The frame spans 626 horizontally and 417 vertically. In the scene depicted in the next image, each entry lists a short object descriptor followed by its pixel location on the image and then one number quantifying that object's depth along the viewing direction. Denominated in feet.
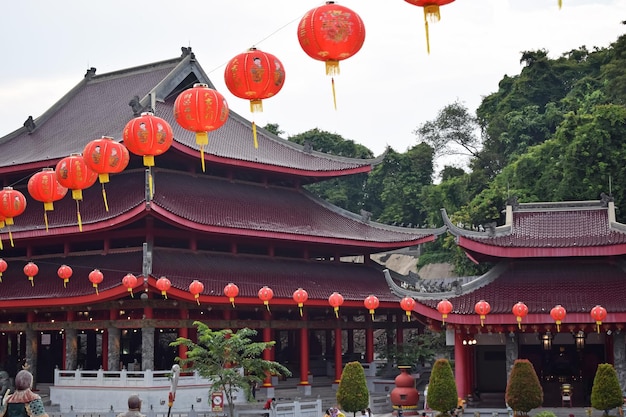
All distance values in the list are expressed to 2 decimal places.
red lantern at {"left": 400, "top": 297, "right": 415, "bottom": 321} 114.93
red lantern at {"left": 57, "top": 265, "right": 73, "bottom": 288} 124.16
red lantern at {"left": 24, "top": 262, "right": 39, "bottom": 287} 127.85
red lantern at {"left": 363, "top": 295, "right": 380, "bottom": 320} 126.72
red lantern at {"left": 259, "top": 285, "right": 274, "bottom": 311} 123.60
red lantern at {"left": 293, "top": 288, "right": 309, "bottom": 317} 125.90
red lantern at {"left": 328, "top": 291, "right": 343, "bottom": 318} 126.72
